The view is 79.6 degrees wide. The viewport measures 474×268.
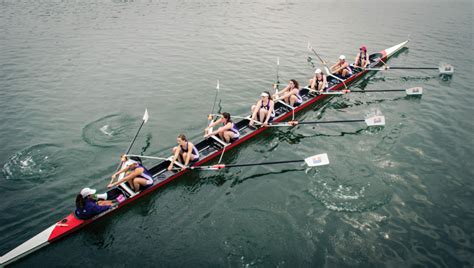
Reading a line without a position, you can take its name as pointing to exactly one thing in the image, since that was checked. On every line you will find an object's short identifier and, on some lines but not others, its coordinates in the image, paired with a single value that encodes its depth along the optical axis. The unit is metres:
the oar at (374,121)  15.45
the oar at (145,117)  14.62
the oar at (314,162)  12.15
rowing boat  9.20
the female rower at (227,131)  13.84
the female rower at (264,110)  15.34
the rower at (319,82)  18.75
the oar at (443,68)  23.52
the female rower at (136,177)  10.97
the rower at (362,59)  22.88
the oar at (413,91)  19.59
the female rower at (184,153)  11.99
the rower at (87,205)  9.73
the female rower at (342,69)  21.27
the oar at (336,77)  20.54
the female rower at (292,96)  17.16
